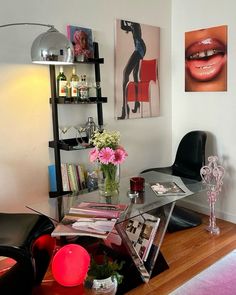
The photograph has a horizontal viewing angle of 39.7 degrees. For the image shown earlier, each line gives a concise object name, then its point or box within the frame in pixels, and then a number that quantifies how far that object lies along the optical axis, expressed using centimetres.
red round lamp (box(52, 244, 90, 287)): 214
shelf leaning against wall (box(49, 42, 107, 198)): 271
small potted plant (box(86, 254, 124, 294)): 201
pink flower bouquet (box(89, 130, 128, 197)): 232
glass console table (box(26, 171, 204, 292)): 220
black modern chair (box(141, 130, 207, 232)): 319
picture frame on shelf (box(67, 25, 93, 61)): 280
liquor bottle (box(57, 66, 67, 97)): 277
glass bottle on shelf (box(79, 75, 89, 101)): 283
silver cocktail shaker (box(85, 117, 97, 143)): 298
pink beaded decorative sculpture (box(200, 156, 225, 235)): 306
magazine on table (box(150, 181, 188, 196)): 247
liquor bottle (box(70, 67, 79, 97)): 279
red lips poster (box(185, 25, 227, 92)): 323
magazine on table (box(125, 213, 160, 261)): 235
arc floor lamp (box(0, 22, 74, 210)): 226
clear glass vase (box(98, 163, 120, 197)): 240
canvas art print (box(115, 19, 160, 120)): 328
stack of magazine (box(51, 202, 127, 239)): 195
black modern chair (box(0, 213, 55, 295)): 182
